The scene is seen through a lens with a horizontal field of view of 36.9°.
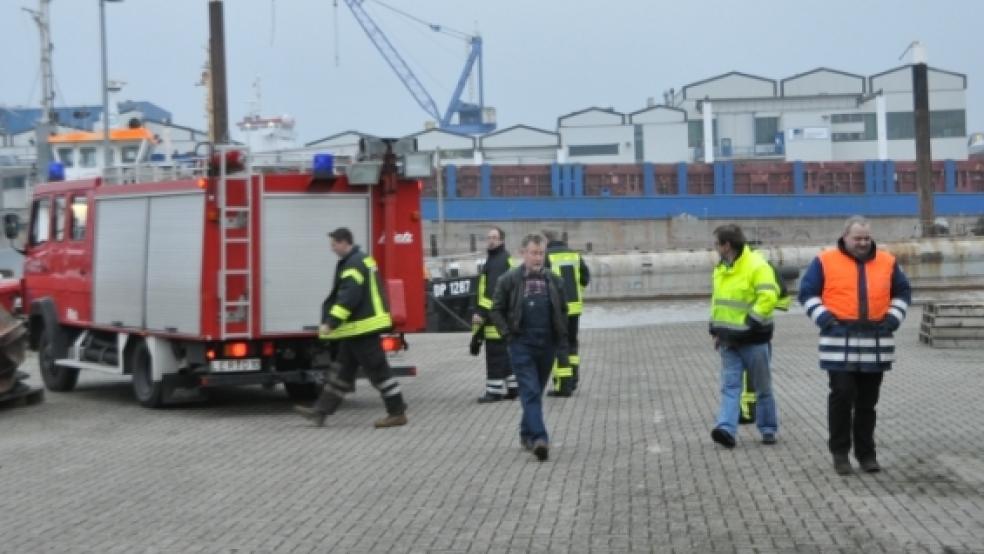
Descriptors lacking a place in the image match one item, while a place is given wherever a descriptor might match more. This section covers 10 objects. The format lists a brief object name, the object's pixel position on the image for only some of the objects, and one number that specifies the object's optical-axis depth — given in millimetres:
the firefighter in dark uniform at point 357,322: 13406
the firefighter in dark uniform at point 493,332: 15508
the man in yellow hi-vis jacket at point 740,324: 11258
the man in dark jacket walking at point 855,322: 9711
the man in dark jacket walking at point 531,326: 11219
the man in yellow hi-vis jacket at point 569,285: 15852
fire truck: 14945
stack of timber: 21172
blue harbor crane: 117750
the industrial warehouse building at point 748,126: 93312
